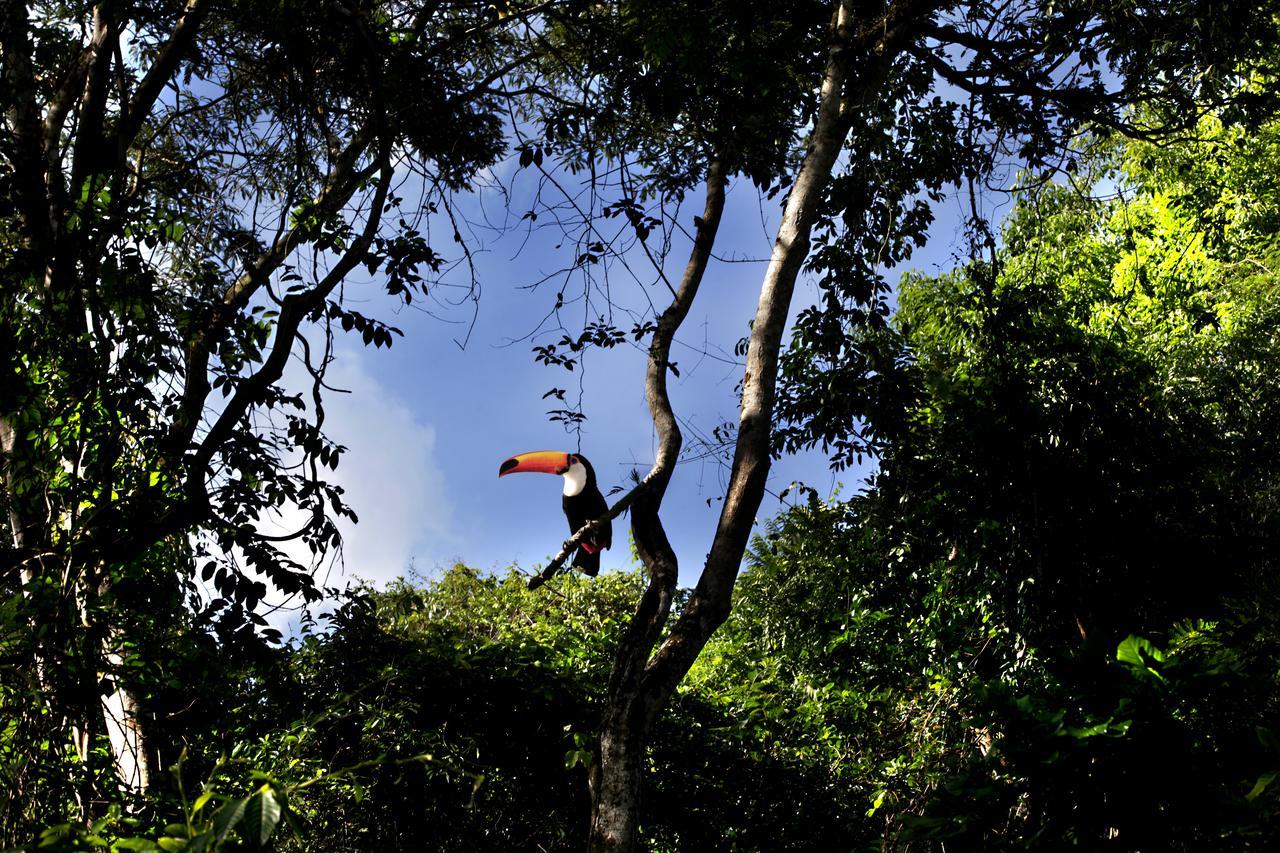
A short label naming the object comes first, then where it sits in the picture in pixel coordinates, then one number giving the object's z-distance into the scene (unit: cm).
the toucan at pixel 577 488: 723
